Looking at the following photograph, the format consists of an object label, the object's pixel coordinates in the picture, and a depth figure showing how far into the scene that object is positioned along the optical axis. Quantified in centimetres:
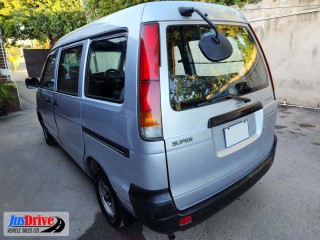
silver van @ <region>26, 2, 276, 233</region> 144
